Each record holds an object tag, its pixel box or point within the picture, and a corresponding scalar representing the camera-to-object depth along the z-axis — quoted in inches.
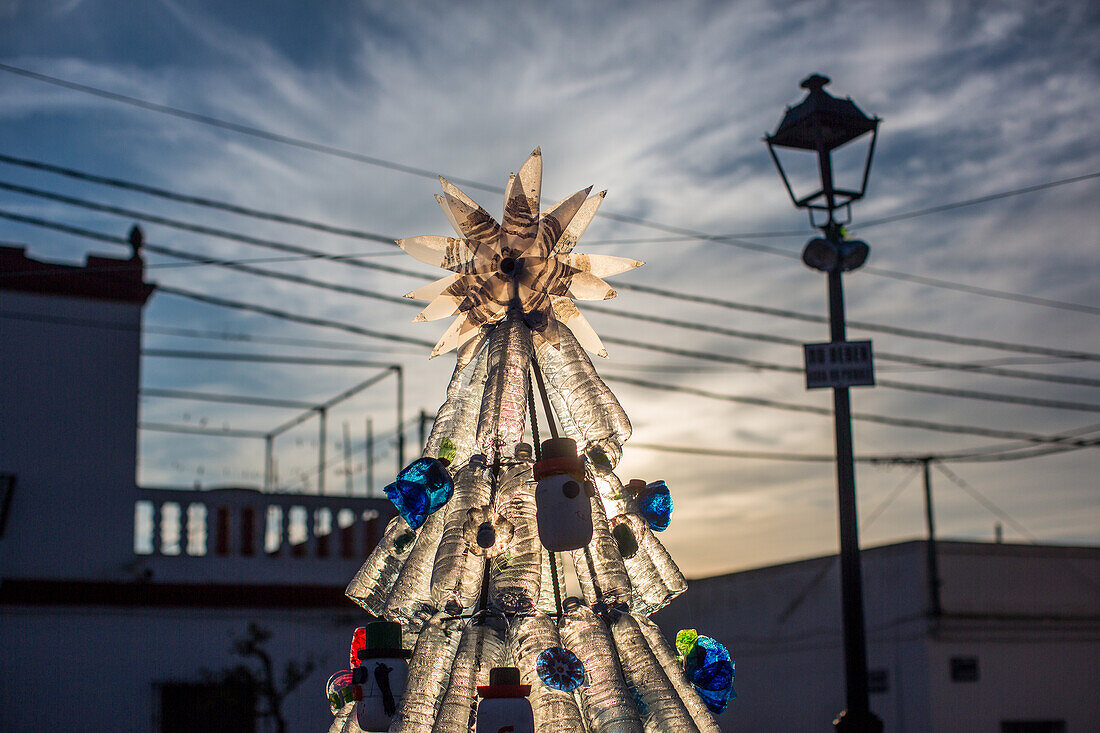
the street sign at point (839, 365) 382.6
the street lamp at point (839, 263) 365.1
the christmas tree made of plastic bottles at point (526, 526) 196.2
